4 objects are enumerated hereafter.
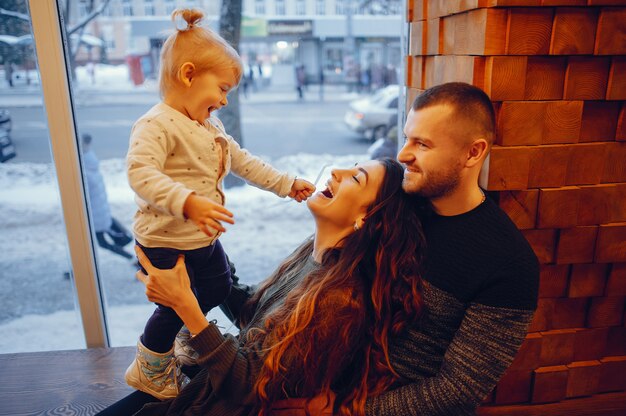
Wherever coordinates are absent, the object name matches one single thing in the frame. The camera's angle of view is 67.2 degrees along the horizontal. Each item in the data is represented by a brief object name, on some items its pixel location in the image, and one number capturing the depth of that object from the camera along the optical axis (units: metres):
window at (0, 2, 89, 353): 1.83
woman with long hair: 1.24
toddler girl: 1.12
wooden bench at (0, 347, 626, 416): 1.54
